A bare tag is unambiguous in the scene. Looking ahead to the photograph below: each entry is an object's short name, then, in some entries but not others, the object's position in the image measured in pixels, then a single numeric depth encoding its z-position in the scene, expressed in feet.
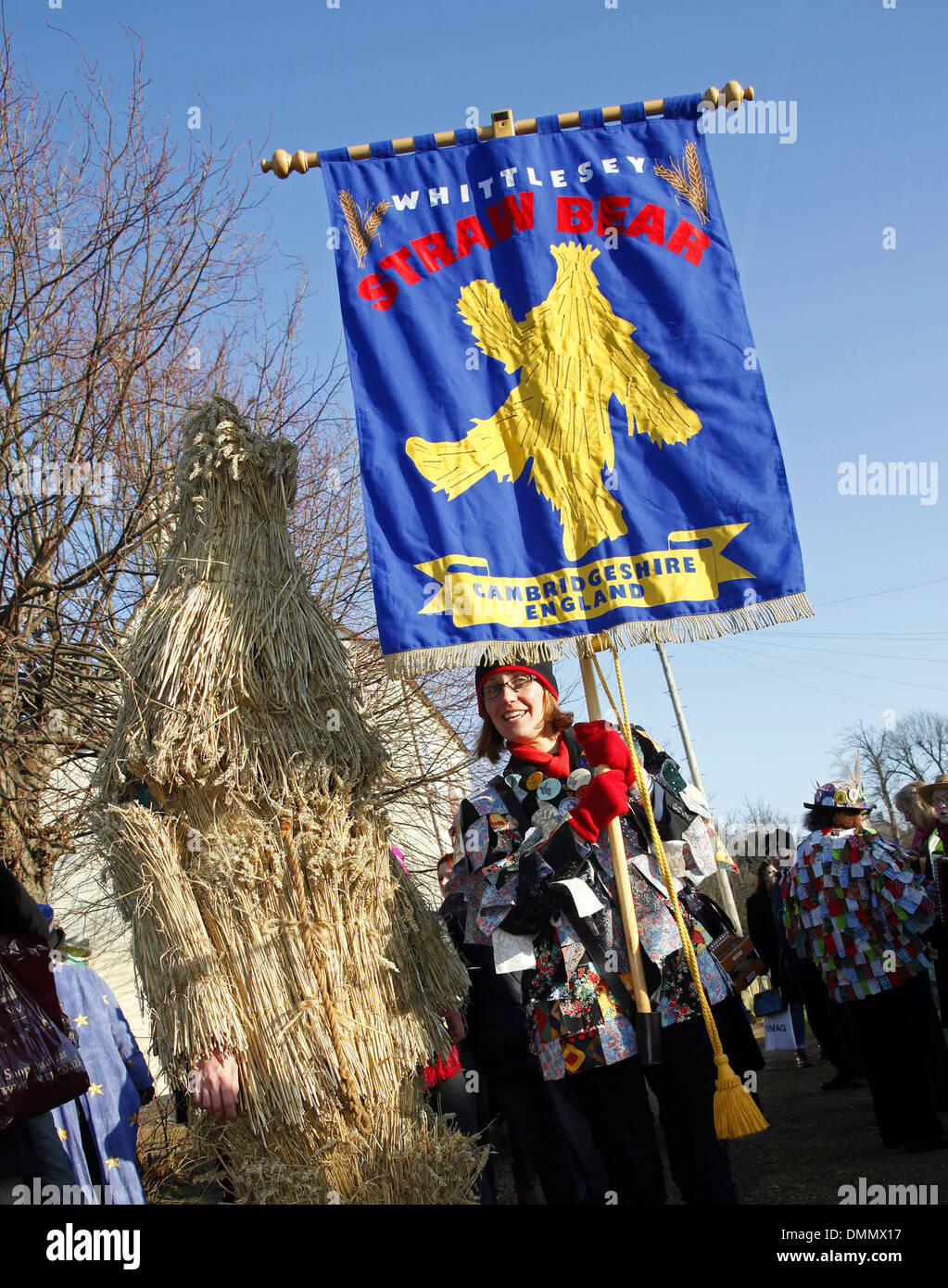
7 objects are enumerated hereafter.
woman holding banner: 8.73
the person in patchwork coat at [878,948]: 14.30
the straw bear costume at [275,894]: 7.78
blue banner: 10.34
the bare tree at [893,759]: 146.41
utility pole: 59.76
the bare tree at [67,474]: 19.76
